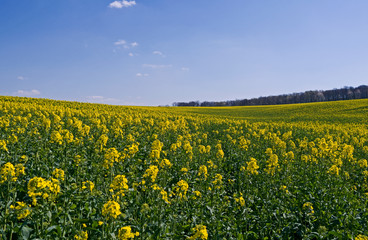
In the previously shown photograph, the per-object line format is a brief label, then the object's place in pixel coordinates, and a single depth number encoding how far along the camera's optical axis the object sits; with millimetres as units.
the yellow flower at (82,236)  3727
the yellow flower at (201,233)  3930
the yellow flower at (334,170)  8227
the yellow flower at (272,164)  8367
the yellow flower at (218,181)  7152
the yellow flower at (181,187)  5551
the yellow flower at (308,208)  6088
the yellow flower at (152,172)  5746
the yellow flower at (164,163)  6667
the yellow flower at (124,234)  3419
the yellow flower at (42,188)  3791
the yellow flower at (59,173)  4927
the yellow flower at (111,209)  3635
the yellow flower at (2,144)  6769
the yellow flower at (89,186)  4959
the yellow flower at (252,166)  7961
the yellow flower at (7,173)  4477
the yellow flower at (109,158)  6441
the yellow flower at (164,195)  5477
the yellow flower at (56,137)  7602
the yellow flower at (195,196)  6182
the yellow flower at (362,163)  9656
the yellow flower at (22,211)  3709
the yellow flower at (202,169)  7346
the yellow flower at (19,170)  4751
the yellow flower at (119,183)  4758
